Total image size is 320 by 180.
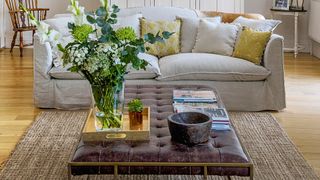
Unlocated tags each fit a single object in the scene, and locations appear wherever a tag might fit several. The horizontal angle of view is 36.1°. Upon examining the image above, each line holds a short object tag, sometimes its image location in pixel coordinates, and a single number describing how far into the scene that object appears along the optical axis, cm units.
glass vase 253
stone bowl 238
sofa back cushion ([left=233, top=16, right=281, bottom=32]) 456
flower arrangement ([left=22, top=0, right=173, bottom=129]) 235
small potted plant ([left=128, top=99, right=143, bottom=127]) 266
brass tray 250
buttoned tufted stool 228
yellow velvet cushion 434
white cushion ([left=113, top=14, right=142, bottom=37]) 471
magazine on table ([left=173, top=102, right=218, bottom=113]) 294
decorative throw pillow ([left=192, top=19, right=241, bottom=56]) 459
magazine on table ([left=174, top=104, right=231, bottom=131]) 267
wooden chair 675
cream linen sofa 425
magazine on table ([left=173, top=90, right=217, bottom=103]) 317
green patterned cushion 470
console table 679
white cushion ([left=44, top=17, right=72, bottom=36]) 454
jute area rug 302
